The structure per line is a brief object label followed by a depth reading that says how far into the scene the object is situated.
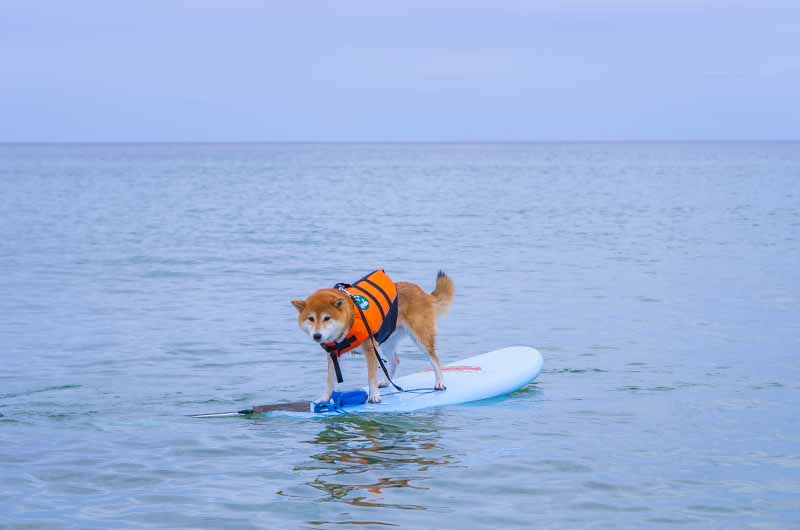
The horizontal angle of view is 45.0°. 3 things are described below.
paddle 9.98
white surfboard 10.27
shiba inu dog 9.26
